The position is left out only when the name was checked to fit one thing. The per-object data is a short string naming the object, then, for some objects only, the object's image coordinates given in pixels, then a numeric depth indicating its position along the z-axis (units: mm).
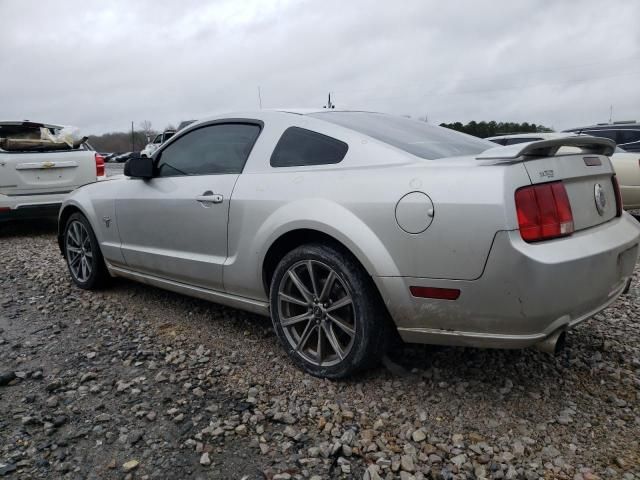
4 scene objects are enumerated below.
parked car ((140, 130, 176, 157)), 21222
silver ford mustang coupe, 2166
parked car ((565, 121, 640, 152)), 10328
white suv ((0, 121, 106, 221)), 6902
